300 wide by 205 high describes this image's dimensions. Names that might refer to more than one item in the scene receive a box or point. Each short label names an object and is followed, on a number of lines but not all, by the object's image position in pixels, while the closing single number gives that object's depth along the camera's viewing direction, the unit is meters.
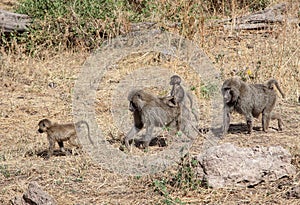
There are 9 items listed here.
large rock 12.51
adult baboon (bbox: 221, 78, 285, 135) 16.18
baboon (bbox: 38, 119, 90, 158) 15.51
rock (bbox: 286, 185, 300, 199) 12.00
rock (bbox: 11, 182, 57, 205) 11.83
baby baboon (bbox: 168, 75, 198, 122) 15.93
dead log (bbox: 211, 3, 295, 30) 26.07
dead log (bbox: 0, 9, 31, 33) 24.48
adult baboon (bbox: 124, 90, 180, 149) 15.33
